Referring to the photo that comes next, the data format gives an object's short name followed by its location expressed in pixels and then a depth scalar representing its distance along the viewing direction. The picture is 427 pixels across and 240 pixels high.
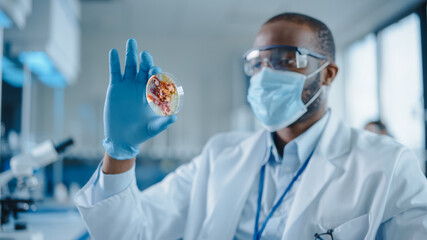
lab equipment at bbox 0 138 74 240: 1.35
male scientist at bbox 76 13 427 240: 0.98
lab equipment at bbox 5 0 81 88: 1.98
